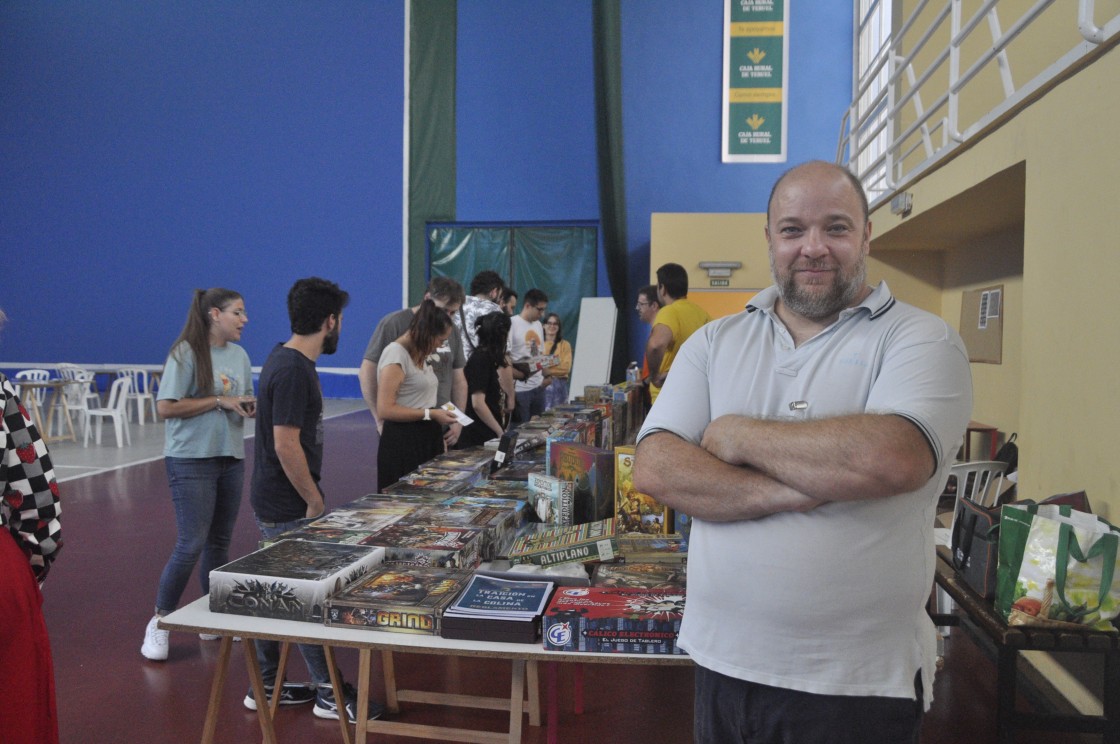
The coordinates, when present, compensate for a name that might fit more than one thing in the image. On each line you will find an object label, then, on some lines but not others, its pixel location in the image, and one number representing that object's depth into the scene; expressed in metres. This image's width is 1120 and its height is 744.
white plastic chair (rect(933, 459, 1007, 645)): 4.02
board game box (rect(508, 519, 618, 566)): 2.21
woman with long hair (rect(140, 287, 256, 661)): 3.24
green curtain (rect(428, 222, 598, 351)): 11.56
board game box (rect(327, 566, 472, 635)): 1.84
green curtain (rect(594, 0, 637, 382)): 9.30
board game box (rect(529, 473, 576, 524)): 2.60
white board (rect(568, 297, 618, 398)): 10.67
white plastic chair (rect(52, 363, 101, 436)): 8.89
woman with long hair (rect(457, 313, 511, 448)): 4.40
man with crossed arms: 1.27
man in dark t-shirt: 2.78
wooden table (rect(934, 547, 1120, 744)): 1.96
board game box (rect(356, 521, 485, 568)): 2.21
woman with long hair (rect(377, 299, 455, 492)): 3.52
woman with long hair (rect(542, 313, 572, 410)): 7.34
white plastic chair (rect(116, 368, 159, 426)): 10.10
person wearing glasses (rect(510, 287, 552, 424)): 6.71
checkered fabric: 1.76
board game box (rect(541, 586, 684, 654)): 1.76
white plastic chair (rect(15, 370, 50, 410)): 9.64
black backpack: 4.39
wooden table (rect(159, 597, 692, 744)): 1.79
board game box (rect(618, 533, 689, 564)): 2.28
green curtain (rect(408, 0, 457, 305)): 11.91
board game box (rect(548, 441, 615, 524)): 2.62
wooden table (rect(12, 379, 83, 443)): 8.50
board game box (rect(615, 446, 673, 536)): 2.50
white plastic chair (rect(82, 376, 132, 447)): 8.55
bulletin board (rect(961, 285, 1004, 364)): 5.32
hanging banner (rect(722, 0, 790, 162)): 10.68
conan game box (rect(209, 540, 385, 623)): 1.91
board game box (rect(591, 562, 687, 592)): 2.04
